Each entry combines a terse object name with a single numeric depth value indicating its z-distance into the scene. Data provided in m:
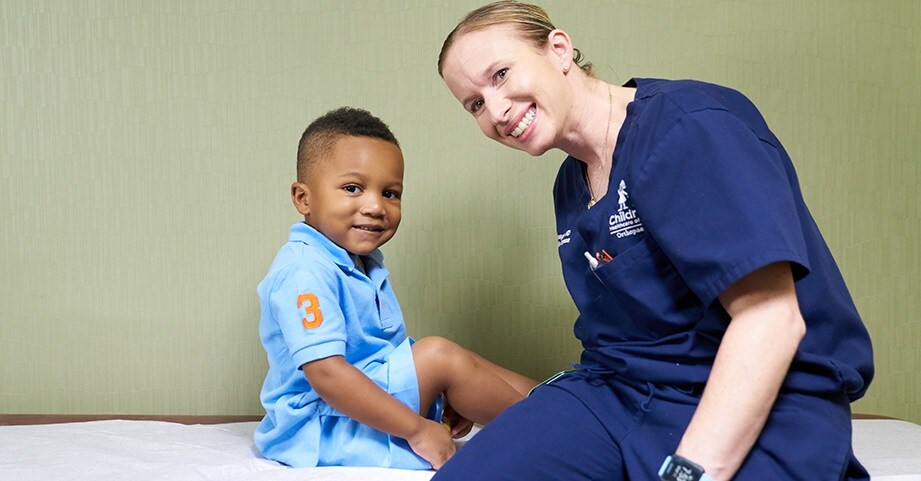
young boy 1.30
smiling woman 0.91
